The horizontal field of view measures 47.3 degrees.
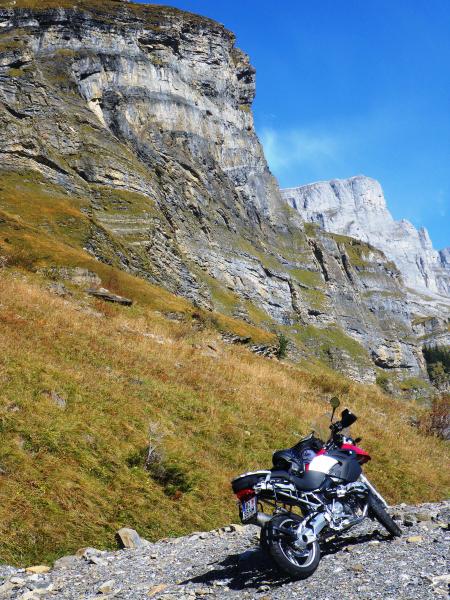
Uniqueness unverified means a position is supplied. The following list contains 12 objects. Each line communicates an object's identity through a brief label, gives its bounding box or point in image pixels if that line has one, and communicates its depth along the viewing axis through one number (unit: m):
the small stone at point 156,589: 6.56
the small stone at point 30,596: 6.49
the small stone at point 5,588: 6.71
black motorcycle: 6.56
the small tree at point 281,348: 40.90
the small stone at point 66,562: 7.79
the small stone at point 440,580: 5.84
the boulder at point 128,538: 8.74
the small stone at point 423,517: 9.00
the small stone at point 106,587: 6.73
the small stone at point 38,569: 7.53
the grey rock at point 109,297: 27.35
